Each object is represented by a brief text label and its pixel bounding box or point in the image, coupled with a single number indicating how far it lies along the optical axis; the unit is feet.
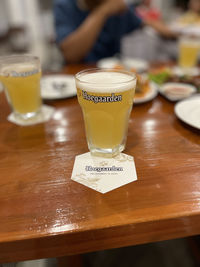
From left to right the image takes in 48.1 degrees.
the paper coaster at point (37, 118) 2.69
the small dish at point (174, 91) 3.19
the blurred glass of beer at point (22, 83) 2.55
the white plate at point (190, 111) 2.46
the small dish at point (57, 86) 3.40
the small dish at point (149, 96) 3.11
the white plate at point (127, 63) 5.00
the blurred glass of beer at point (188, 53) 5.07
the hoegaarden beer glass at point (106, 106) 1.78
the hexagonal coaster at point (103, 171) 1.70
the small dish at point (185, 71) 4.64
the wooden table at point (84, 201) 1.38
